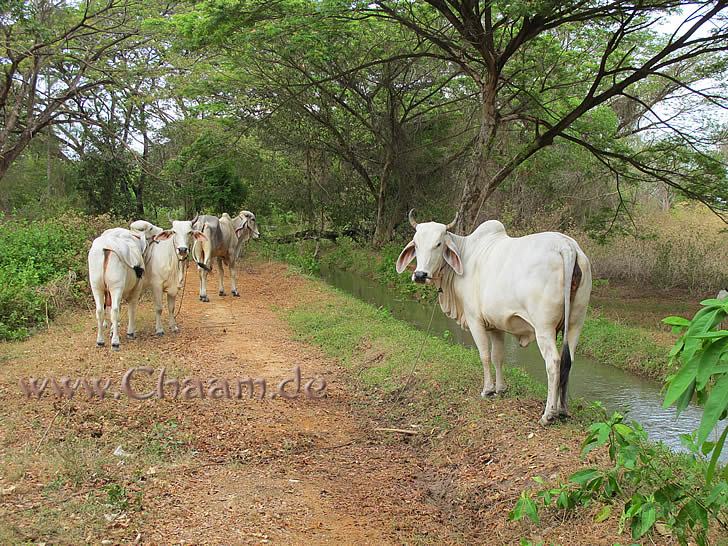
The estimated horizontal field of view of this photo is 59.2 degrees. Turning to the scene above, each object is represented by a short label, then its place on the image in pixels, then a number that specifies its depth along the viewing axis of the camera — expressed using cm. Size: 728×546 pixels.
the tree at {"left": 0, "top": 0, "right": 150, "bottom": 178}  1327
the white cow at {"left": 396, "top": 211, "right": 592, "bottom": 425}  527
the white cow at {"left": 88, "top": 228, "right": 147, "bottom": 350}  756
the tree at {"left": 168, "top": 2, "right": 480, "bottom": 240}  1501
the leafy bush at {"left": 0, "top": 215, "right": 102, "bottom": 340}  882
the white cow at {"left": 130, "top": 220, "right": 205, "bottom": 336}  870
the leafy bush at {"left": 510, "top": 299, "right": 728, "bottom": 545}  194
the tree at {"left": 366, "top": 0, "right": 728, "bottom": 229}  991
